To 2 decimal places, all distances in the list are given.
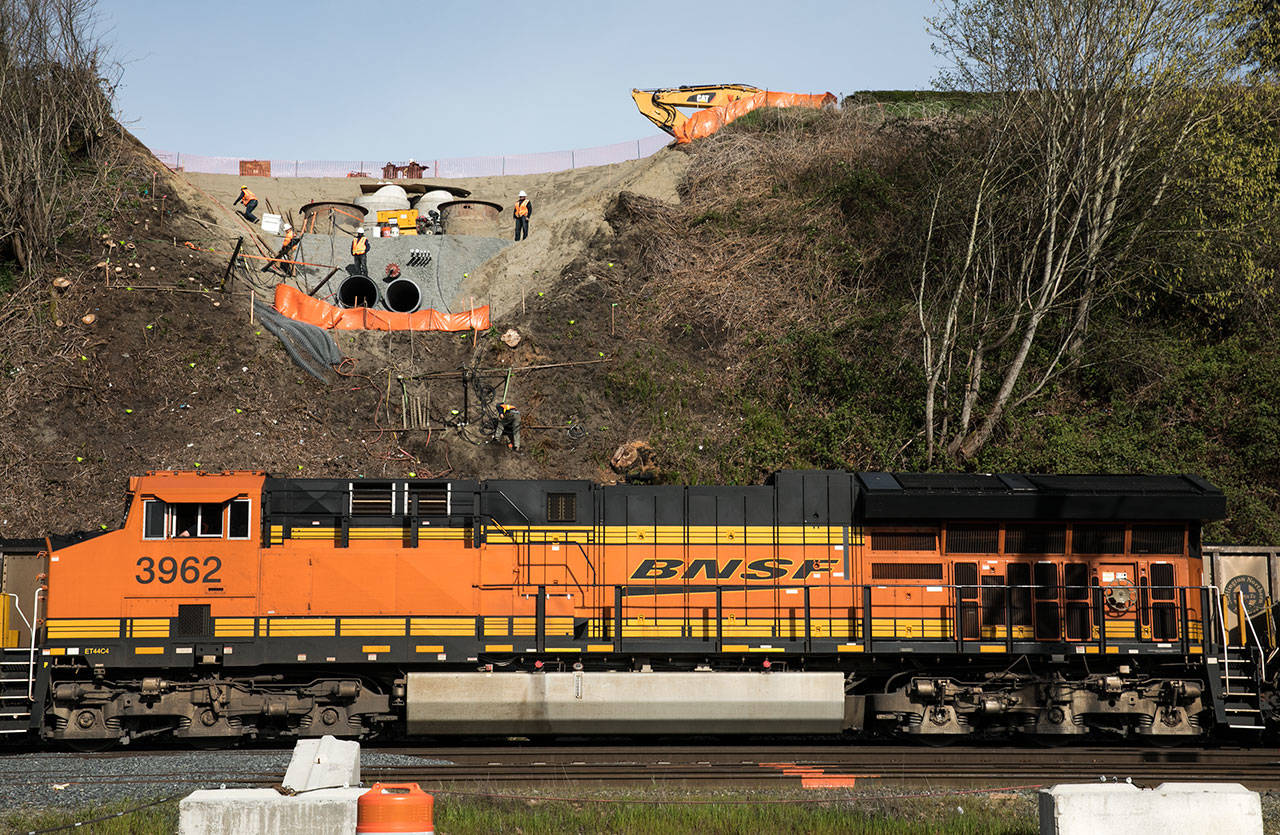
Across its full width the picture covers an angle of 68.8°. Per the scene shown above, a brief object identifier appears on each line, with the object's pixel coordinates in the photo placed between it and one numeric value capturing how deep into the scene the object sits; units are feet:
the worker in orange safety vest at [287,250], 92.07
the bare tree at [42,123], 80.64
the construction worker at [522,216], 101.50
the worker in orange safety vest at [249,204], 105.19
